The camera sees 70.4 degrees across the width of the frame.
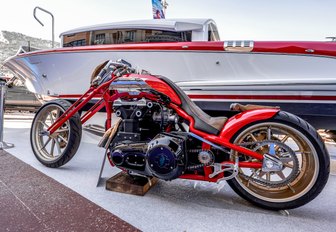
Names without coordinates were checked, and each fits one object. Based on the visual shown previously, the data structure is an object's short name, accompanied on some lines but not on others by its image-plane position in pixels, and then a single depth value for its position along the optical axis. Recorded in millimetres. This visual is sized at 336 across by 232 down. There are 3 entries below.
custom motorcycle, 1429
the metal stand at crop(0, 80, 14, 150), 2652
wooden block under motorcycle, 1629
